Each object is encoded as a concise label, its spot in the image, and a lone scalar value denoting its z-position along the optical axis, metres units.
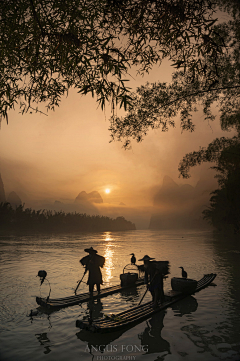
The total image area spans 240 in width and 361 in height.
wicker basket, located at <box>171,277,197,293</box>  10.68
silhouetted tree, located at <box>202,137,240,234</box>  19.25
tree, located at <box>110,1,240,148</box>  10.62
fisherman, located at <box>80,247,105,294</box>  10.73
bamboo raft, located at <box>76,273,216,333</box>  6.79
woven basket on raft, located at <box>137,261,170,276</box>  9.04
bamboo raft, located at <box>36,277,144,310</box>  9.11
